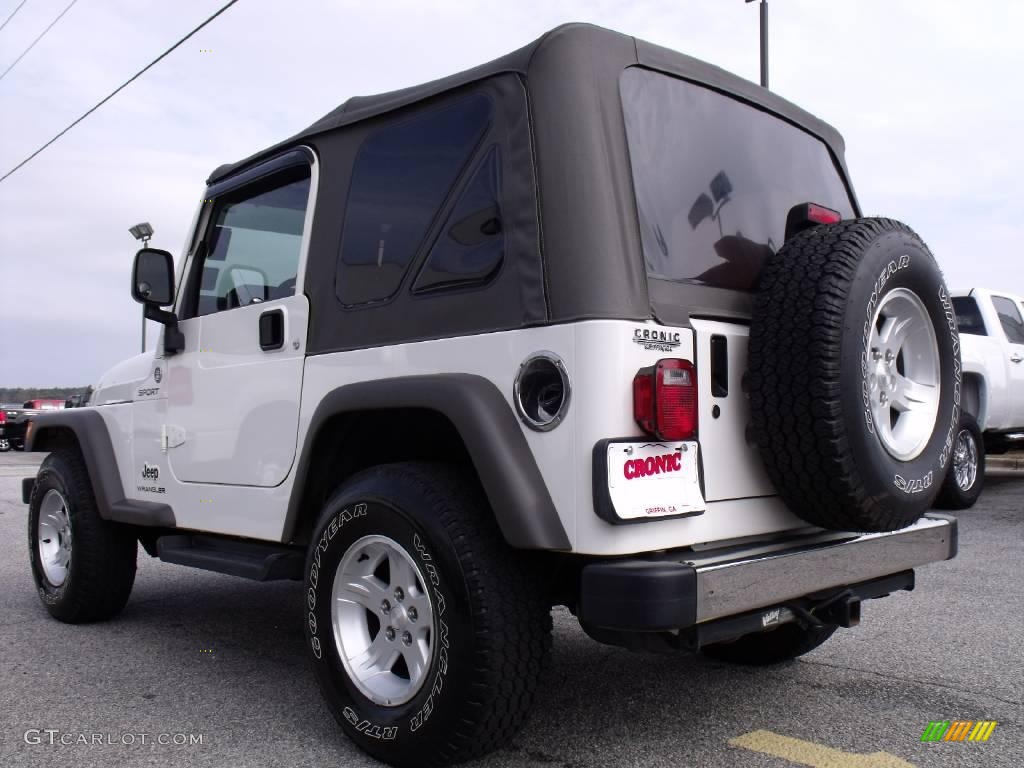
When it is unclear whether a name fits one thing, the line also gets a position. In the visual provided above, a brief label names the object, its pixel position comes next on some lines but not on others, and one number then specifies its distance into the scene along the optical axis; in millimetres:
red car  21688
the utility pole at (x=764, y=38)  12547
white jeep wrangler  2615
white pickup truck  9164
